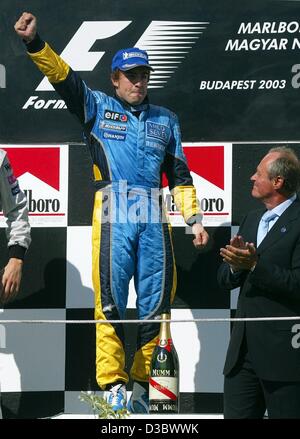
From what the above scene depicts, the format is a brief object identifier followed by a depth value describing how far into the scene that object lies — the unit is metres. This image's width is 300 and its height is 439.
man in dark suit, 10.47
